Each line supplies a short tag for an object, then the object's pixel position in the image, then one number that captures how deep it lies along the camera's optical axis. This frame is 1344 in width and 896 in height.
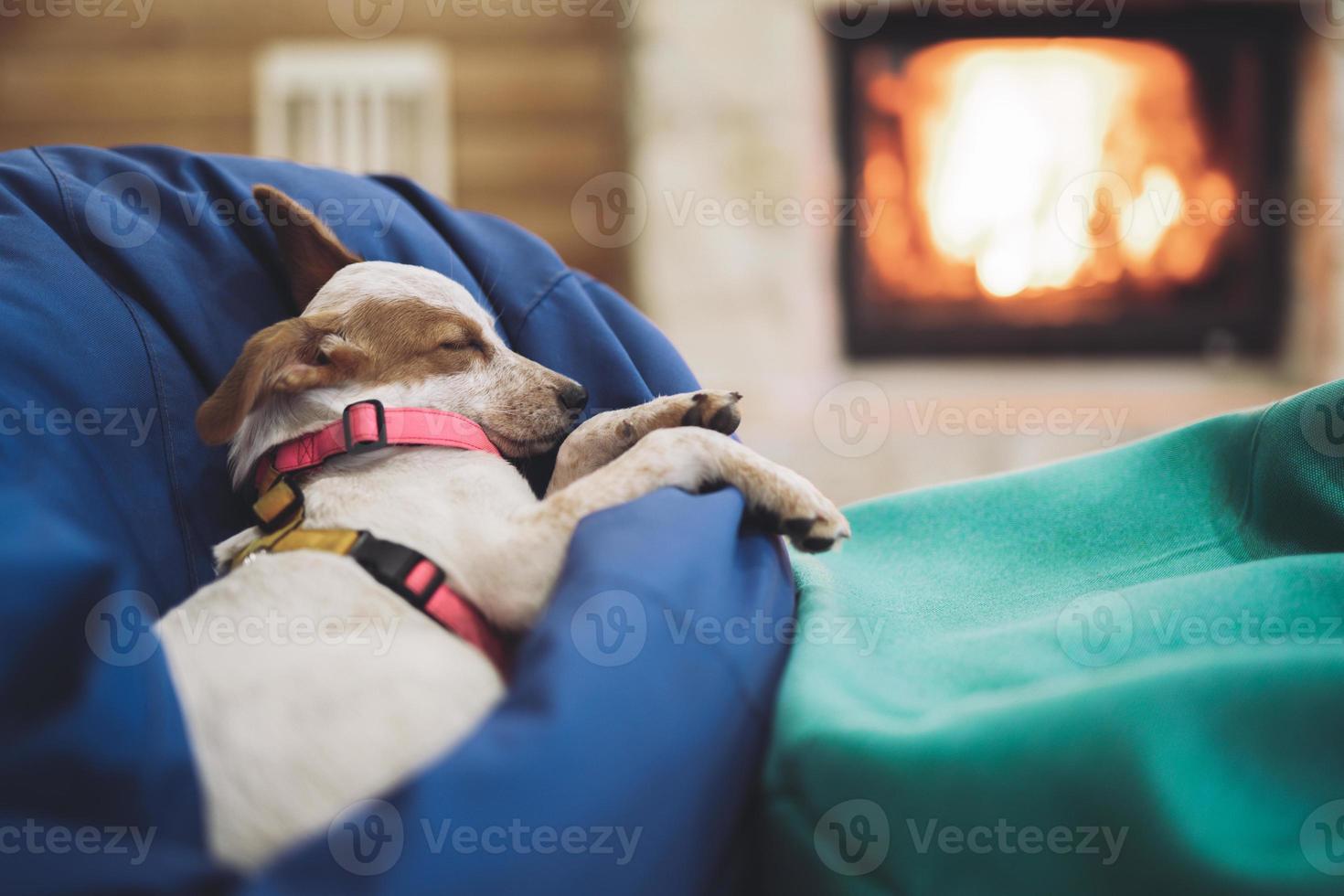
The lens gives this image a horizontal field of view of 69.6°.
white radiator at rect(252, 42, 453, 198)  4.14
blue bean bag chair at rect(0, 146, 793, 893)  0.72
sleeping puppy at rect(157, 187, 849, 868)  0.83
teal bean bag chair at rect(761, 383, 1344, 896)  0.77
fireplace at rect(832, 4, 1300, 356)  3.69
